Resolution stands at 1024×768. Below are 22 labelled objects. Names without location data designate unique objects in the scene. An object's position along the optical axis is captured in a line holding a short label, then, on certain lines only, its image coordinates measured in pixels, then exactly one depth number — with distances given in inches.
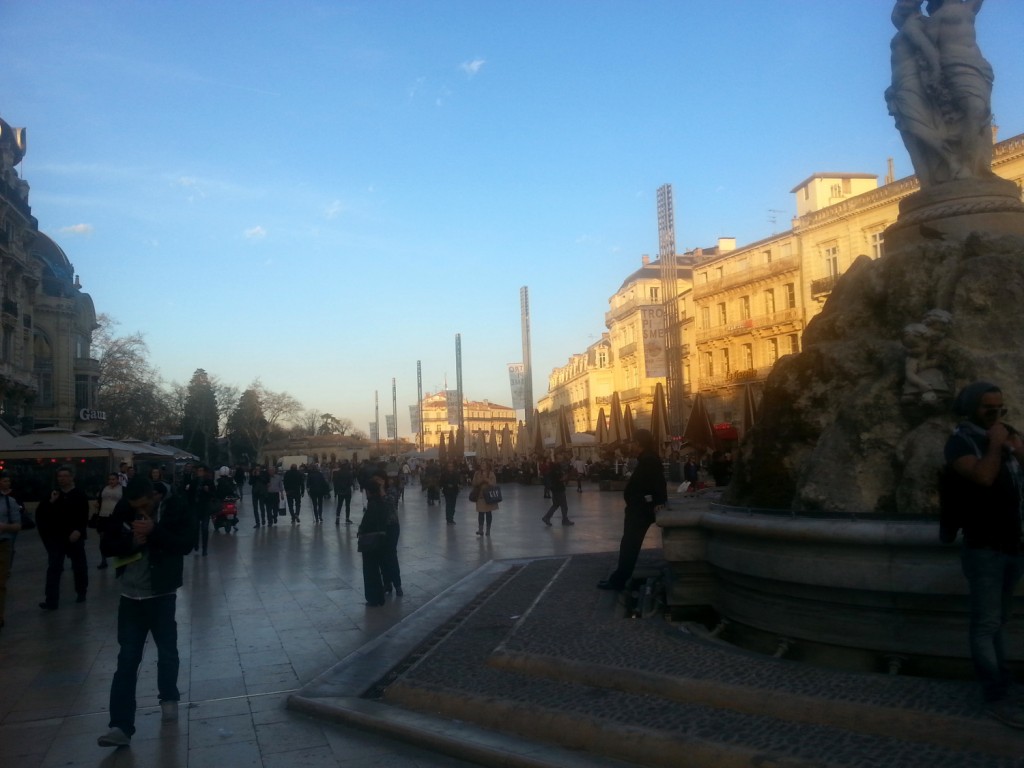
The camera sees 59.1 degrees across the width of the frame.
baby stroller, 764.6
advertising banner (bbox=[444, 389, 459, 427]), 2233.0
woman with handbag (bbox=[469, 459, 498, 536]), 644.1
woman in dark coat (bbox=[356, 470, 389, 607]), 370.6
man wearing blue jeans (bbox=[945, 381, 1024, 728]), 157.6
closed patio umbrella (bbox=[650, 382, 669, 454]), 1175.0
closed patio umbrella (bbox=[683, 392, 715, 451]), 938.7
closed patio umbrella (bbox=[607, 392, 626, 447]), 1357.0
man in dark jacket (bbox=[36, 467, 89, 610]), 395.5
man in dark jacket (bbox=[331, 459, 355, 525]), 845.8
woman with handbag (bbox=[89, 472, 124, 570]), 549.6
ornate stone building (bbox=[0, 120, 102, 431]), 1616.6
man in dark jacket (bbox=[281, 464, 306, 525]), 879.7
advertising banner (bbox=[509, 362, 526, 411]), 1962.4
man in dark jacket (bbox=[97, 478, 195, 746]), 214.8
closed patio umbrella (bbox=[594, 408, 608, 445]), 1454.2
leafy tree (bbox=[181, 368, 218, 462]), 2637.8
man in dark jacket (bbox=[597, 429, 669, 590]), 324.8
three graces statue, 314.8
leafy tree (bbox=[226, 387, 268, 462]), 3255.4
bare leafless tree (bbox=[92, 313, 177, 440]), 2364.7
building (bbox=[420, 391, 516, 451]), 6471.5
